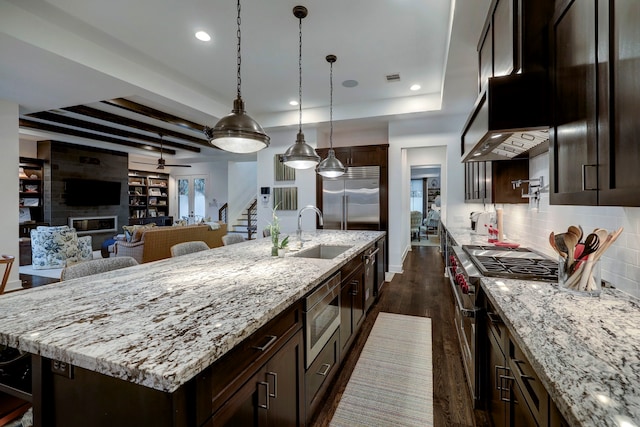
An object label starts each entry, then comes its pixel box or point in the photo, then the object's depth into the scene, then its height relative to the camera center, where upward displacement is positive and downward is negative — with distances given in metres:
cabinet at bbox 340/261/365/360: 2.27 -0.79
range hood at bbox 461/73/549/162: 1.44 +0.54
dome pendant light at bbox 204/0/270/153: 1.91 +0.54
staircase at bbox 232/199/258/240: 10.24 -0.29
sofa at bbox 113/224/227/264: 5.35 -0.52
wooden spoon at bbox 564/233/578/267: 1.40 -0.14
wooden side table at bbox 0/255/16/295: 3.26 -0.58
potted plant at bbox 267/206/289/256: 2.41 -0.22
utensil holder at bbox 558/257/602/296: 1.36 -0.30
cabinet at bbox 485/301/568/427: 0.89 -0.64
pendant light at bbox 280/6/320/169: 2.96 +0.59
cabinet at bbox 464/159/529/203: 2.91 +0.35
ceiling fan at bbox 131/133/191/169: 8.10 +1.39
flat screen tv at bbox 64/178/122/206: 7.93 +0.64
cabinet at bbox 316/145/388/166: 5.64 +1.16
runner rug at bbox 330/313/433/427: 1.83 -1.24
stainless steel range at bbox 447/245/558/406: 1.73 -0.36
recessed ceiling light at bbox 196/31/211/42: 3.16 +1.94
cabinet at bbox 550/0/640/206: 0.89 +0.40
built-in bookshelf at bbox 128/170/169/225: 10.91 +0.70
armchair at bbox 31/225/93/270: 5.89 -0.66
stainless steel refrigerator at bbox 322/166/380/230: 5.68 +0.28
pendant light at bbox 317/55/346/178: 3.57 +0.58
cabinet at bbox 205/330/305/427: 0.99 -0.70
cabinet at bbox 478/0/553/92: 1.48 +0.94
